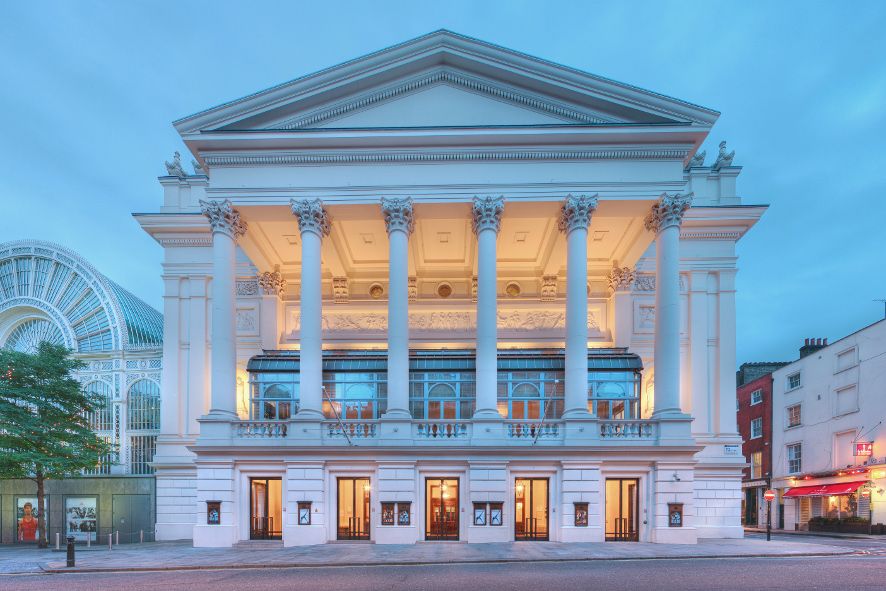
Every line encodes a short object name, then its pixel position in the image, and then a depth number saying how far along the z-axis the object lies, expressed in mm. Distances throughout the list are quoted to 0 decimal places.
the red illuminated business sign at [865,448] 36000
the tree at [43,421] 28391
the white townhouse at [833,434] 36281
